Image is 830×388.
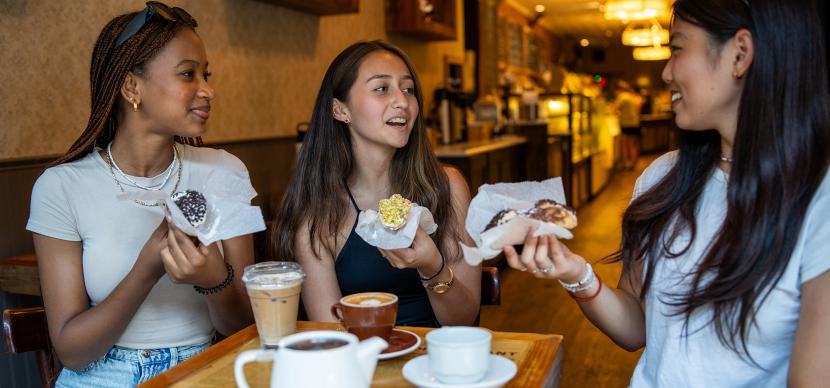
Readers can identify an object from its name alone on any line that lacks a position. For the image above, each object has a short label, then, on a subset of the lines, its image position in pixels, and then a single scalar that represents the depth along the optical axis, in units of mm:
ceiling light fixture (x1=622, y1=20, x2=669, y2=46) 11227
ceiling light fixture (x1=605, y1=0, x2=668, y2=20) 8953
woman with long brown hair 1947
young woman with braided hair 1642
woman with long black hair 1251
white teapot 885
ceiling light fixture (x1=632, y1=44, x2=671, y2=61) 12969
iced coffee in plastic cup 1219
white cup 981
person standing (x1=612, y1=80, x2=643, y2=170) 14242
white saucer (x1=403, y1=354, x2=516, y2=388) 1011
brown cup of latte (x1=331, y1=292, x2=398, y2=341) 1189
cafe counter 5387
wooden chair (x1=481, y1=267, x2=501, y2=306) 1994
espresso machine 6550
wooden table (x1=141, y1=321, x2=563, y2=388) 1146
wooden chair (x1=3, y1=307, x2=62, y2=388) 1619
